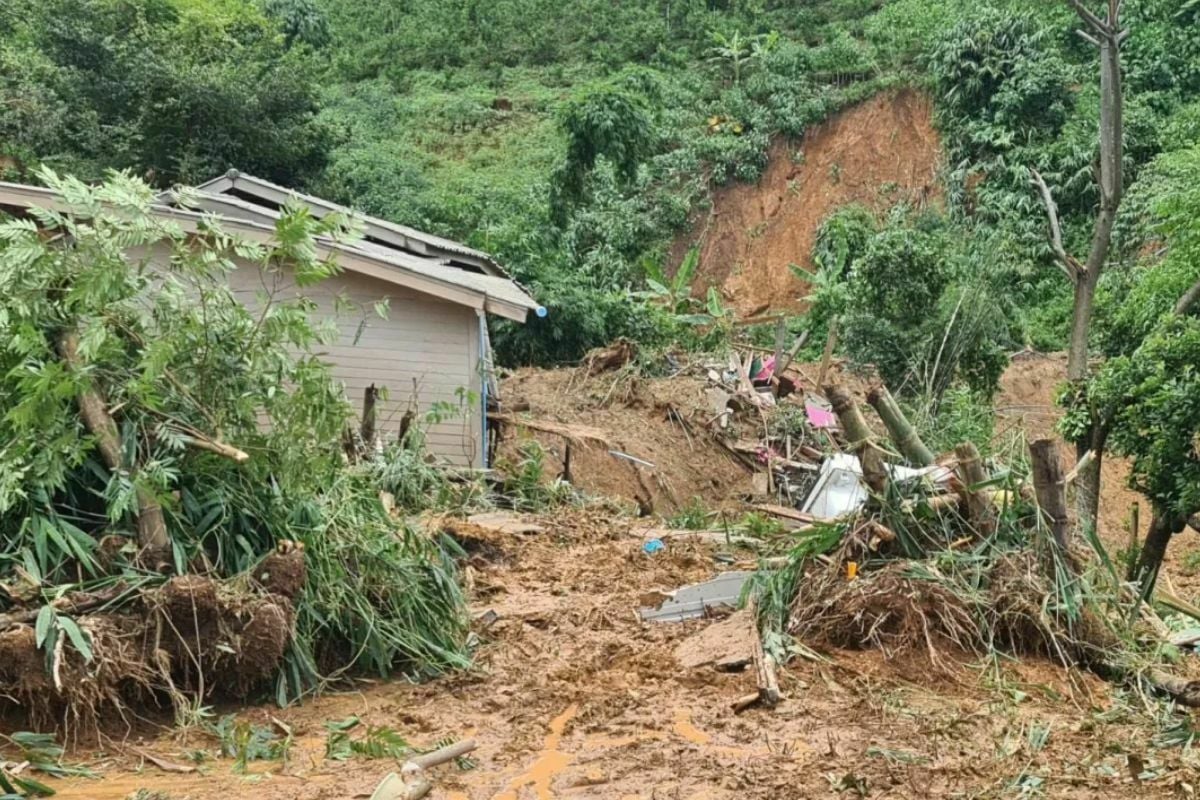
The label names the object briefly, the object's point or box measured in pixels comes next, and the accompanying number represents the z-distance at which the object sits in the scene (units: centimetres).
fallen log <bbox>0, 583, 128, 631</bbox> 512
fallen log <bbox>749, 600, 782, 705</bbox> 589
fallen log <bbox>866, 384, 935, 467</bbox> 707
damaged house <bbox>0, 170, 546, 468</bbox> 1282
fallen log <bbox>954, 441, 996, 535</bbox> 669
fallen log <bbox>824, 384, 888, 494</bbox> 674
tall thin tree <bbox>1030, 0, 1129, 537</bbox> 1244
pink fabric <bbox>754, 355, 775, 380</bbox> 1847
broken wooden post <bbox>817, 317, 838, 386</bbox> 1692
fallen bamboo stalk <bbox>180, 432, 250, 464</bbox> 588
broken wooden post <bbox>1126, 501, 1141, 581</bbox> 788
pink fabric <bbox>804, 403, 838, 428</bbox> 1627
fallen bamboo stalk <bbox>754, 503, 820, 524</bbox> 959
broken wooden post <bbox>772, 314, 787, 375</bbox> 1847
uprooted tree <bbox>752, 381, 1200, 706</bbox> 644
